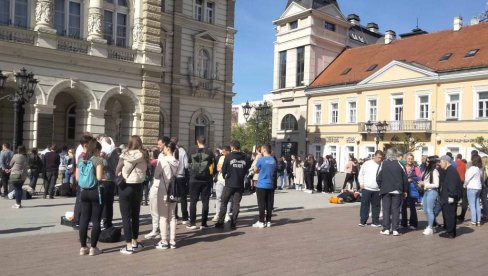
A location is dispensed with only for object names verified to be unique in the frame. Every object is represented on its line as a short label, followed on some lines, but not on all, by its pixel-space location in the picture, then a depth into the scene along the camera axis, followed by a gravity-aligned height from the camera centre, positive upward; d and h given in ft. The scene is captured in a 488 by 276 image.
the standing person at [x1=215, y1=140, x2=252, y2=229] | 35.35 -2.78
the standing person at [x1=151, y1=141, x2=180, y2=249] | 27.71 -3.53
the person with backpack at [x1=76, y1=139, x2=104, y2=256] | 24.97 -3.29
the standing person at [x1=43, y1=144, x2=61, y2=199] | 50.60 -3.62
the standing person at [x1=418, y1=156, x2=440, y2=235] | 36.01 -3.63
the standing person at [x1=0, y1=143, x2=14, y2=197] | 50.24 -3.01
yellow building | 115.03 +13.38
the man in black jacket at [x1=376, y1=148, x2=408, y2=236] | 35.04 -3.19
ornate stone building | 65.10 +11.03
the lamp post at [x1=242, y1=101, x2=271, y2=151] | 85.15 +5.78
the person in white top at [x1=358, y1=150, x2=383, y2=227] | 39.04 -3.76
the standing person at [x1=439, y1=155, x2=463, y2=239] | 34.78 -3.57
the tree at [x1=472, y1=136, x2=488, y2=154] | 72.95 +0.07
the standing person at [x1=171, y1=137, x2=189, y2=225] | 35.35 -2.56
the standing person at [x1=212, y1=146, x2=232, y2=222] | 37.65 -3.40
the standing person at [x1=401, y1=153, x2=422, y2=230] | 38.86 -4.52
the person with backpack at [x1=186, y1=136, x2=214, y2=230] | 34.50 -2.80
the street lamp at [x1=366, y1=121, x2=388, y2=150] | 114.62 +4.35
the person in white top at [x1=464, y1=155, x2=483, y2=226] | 41.57 -3.41
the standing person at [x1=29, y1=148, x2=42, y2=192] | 51.44 -3.31
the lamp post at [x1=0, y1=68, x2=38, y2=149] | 52.90 +4.45
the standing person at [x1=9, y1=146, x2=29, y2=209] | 41.63 -3.36
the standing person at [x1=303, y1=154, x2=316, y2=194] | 76.45 -4.54
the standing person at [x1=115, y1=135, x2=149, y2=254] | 25.94 -2.59
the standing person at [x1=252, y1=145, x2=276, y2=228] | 36.78 -3.30
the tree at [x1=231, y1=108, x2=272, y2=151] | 225.95 +4.55
